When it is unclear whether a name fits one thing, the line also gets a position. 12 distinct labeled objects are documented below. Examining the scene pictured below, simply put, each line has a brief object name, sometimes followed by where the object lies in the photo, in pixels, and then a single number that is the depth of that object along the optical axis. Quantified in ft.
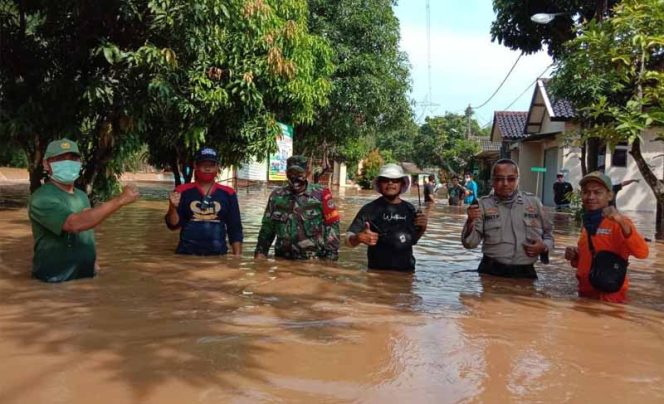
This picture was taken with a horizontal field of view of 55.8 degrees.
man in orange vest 15.88
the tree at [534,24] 49.08
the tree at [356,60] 68.03
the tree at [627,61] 21.53
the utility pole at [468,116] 178.91
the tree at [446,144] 160.76
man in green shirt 15.06
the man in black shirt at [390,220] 18.33
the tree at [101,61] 25.36
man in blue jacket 20.17
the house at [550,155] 78.95
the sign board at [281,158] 55.57
